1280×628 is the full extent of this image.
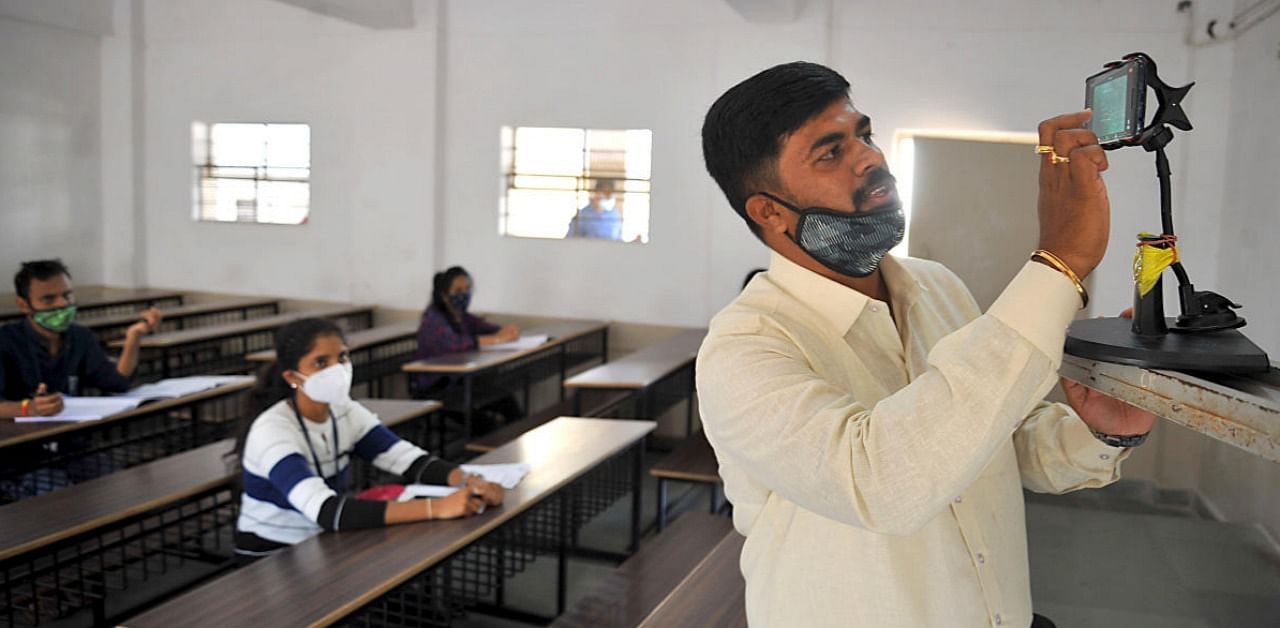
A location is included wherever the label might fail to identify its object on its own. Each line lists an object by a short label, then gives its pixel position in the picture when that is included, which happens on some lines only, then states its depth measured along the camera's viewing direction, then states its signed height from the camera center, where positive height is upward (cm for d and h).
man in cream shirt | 67 -11
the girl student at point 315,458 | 227 -59
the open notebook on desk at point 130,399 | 320 -61
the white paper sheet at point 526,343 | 507 -56
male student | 359 -46
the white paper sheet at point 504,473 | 262 -65
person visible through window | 621 +15
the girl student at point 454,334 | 496 -52
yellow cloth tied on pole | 75 +0
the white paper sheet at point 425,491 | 241 -64
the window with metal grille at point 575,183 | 612 +36
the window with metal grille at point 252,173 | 687 +41
